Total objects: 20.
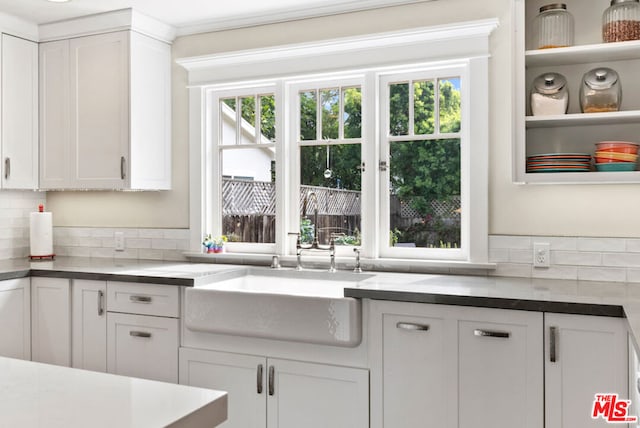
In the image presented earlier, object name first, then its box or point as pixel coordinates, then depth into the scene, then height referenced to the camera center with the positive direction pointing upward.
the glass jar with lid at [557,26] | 2.55 +0.86
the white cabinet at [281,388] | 2.42 -0.80
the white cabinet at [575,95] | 2.45 +0.55
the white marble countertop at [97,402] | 0.87 -0.32
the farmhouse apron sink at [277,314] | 2.38 -0.46
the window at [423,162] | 2.97 +0.28
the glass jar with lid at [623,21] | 2.41 +0.84
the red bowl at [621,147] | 2.42 +0.29
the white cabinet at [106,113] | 3.33 +0.63
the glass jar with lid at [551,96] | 2.53 +0.54
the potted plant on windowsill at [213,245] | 3.46 -0.20
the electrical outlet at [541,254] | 2.72 -0.20
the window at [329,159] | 3.20 +0.32
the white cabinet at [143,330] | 2.79 -0.60
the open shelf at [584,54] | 2.41 +0.72
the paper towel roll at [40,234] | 3.64 -0.13
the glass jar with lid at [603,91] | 2.46 +0.55
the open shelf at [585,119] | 2.41 +0.42
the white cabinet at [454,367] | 2.13 -0.62
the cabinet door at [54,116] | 3.51 +0.63
